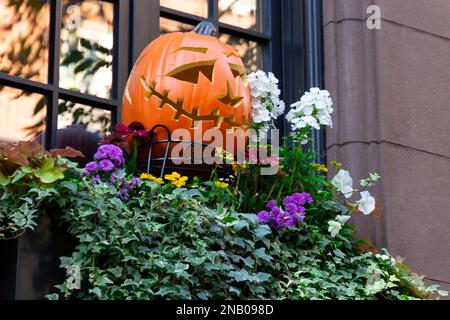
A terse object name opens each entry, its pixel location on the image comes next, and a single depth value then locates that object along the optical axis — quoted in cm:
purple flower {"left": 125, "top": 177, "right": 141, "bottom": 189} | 573
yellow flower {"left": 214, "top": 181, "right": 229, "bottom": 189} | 604
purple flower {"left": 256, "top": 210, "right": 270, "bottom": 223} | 596
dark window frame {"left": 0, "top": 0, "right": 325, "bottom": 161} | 688
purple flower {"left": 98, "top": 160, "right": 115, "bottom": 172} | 582
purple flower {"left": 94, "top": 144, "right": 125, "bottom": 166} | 589
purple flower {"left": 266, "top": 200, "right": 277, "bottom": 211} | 606
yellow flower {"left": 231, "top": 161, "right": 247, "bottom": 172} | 633
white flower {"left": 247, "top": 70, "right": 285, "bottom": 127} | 676
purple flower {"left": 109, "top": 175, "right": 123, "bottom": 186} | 574
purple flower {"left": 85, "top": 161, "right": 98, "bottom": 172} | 579
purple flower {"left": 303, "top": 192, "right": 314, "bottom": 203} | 620
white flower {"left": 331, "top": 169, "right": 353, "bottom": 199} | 655
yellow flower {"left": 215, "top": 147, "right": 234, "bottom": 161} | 620
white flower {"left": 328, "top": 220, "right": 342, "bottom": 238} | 617
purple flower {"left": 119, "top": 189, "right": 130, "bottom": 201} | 567
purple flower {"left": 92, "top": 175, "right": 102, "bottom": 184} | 565
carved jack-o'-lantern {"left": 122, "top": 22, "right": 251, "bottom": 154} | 642
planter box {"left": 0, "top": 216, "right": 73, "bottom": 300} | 505
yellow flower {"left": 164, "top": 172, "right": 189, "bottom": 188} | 584
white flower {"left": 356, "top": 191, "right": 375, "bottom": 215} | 646
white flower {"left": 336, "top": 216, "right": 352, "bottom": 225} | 633
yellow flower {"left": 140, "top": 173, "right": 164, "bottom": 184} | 580
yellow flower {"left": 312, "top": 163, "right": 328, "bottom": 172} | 656
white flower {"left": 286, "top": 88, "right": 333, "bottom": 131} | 663
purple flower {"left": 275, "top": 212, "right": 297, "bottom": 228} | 595
